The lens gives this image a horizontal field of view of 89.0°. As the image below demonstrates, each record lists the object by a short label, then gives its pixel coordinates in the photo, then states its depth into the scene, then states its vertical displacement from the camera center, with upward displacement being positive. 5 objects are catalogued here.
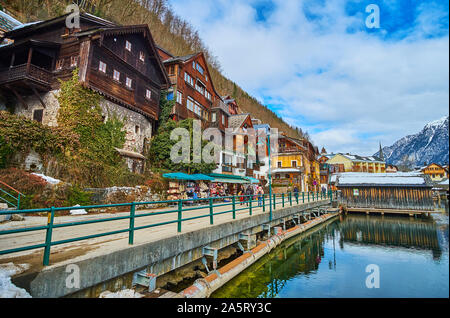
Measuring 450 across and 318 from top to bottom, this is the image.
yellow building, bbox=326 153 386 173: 78.62 +10.81
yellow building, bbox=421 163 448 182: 87.56 +9.29
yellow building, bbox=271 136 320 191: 44.09 +5.53
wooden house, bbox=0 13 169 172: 17.58 +9.94
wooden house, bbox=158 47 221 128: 27.81 +13.97
